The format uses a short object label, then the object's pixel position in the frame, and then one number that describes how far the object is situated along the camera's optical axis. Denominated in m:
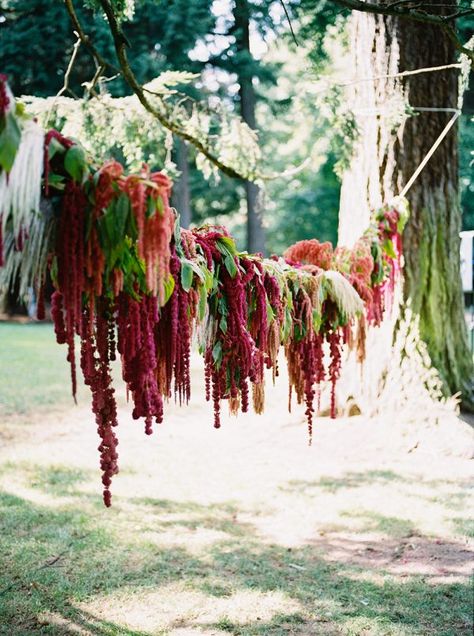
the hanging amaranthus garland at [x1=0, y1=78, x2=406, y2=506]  1.52
